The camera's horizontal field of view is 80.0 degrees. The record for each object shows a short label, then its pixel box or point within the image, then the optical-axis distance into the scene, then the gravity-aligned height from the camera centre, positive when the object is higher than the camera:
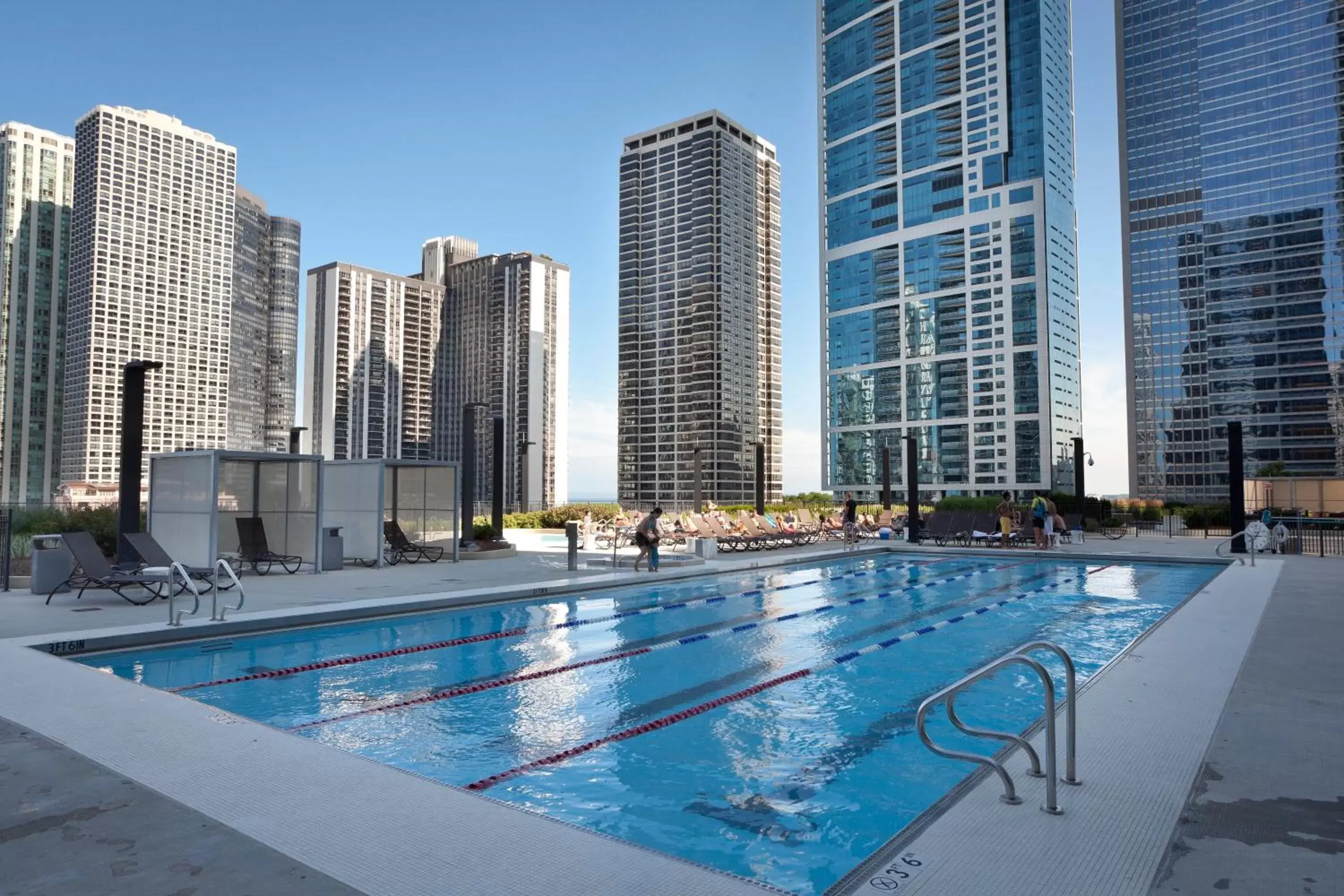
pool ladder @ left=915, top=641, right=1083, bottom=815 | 3.39 -1.08
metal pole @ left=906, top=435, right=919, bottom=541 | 22.30 -0.42
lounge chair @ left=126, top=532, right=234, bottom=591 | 10.68 -1.00
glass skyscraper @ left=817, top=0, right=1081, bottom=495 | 82.69 +25.34
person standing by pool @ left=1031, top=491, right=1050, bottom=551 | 19.72 -1.06
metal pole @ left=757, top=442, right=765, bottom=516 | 25.04 +0.03
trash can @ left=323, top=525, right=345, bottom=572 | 14.42 -1.27
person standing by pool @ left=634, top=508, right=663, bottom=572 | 14.24 -1.01
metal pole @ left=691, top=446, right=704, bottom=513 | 26.74 -0.26
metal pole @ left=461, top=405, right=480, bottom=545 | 18.66 +0.20
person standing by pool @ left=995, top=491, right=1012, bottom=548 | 20.44 -1.01
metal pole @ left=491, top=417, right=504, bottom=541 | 19.56 -0.38
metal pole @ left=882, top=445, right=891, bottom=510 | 28.34 +0.05
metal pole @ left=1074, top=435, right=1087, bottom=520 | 24.41 +0.13
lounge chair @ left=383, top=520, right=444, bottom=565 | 16.23 -1.41
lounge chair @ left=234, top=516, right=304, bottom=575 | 13.56 -1.19
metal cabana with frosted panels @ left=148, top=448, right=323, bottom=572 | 12.25 -0.37
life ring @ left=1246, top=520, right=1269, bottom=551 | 16.86 -1.16
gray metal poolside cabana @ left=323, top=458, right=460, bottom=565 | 15.27 -0.43
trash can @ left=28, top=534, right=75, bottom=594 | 10.46 -1.16
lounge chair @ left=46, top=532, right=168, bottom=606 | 9.96 -1.20
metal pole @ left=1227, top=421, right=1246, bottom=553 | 18.08 -0.13
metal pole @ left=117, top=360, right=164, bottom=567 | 11.59 +0.32
